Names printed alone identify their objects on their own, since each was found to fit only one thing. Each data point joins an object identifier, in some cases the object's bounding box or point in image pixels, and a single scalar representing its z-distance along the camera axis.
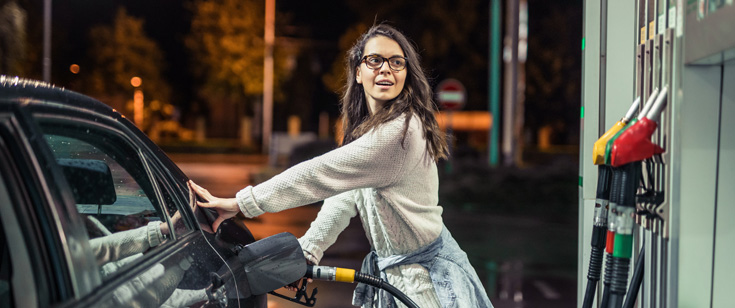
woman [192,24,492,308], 2.41
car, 1.44
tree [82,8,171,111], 41.38
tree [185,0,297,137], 37.97
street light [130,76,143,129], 40.66
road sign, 18.77
